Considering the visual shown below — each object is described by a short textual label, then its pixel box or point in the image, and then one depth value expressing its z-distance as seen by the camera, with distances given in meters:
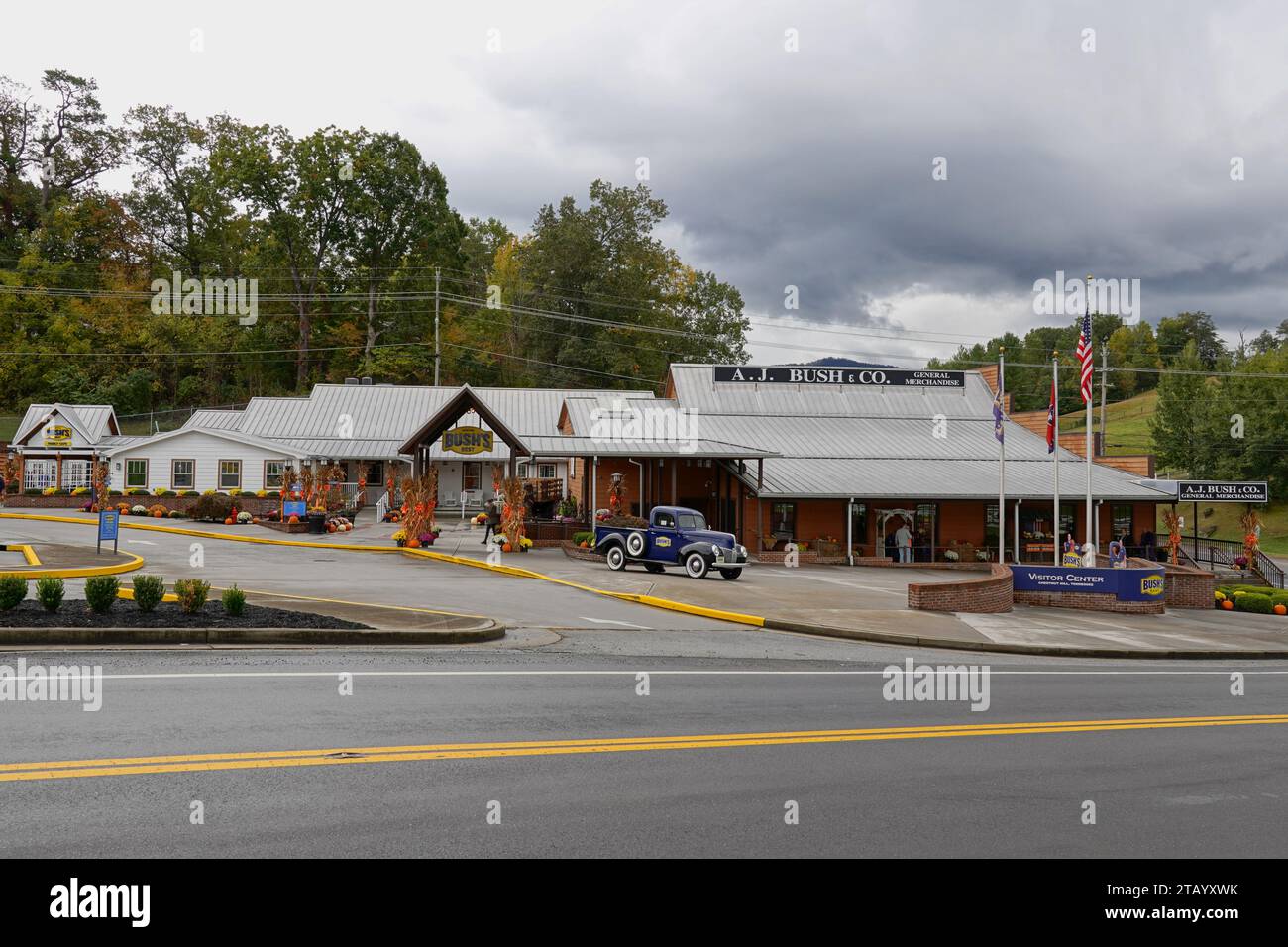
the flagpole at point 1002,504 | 33.29
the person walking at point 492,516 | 33.59
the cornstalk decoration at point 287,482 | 38.93
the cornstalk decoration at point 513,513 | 32.81
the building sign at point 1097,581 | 26.44
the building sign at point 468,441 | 34.53
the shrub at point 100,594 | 14.53
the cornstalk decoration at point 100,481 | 39.91
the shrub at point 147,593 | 14.80
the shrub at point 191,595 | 14.89
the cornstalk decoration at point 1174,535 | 39.56
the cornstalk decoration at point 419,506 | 31.69
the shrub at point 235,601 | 15.02
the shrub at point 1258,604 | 30.30
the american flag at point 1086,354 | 26.65
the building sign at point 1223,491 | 39.12
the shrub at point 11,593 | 14.24
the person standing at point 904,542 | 38.94
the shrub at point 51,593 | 14.48
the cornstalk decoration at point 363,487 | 50.25
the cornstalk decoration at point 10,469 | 47.06
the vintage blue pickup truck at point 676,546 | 27.38
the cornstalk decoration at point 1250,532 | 40.12
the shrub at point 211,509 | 40.06
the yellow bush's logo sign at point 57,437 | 47.56
